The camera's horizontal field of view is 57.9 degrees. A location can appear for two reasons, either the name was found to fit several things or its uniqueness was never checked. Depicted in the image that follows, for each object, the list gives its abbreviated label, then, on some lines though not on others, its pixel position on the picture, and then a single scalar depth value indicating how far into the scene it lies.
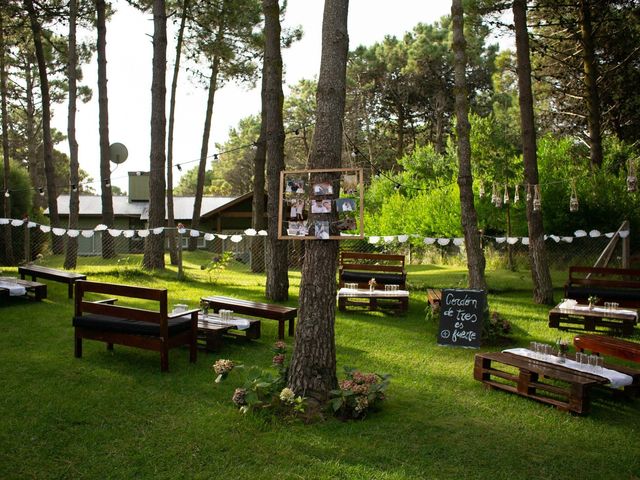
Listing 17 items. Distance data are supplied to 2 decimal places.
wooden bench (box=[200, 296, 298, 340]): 8.36
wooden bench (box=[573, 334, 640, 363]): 6.36
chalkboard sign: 8.06
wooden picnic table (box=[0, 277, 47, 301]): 10.56
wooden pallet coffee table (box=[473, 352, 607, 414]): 5.61
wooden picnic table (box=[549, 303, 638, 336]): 9.70
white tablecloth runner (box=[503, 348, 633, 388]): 5.84
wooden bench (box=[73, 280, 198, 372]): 6.46
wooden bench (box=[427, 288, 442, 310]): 10.09
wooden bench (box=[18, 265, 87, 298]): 10.96
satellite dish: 20.12
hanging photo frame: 5.36
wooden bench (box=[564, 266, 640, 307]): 11.12
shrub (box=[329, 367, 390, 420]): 5.19
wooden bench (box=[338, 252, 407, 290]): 12.41
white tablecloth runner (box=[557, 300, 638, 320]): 9.86
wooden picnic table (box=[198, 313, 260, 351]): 7.46
